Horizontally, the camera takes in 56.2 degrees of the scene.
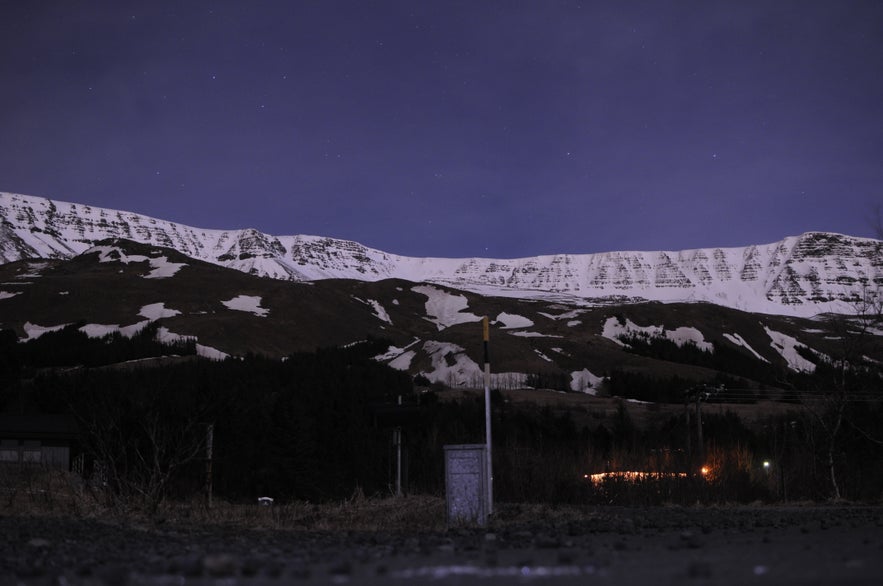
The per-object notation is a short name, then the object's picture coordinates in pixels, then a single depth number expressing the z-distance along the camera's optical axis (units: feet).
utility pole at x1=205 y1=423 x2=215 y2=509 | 59.96
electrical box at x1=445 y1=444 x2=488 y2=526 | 48.06
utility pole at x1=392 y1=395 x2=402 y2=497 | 66.74
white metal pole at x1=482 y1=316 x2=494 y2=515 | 48.55
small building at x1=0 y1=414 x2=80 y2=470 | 165.99
